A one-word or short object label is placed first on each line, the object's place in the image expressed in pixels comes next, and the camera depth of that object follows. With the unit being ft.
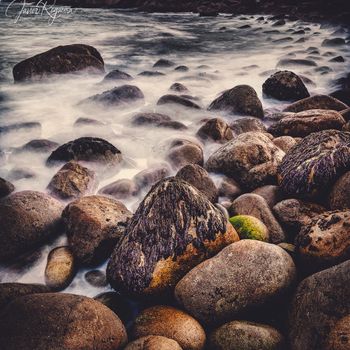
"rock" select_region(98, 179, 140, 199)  11.70
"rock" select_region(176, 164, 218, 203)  10.58
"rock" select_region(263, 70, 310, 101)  20.03
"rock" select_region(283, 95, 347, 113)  16.80
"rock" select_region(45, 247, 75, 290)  8.35
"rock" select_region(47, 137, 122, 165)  13.03
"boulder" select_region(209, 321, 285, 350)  6.25
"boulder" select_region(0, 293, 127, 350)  5.93
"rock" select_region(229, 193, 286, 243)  9.04
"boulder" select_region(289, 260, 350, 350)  5.85
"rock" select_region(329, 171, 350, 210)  8.92
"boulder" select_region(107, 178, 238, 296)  7.52
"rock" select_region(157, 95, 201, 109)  18.90
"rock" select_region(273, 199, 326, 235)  9.14
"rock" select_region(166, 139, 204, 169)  13.26
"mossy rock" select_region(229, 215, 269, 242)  8.63
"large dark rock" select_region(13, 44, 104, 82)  23.67
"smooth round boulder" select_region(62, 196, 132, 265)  8.89
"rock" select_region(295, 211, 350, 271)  7.09
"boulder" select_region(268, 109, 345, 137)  13.93
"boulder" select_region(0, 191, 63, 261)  9.07
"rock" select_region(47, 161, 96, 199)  11.25
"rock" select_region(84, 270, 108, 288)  8.59
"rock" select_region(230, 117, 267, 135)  15.61
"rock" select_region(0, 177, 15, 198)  11.17
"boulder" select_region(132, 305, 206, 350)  6.49
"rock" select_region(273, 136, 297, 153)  12.92
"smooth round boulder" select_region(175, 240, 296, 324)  6.88
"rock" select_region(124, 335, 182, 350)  5.97
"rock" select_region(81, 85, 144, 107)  19.29
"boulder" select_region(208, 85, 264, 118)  17.57
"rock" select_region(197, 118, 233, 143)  14.70
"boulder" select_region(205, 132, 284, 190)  11.19
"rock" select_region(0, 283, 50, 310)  7.14
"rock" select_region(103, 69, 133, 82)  23.86
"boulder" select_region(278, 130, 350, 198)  9.57
